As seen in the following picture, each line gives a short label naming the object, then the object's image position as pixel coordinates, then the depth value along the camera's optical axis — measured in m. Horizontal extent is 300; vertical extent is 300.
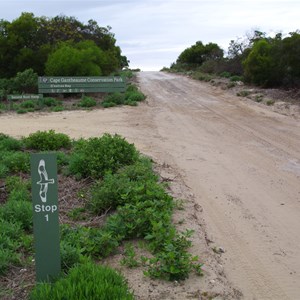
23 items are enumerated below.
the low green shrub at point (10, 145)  6.89
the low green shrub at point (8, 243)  3.25
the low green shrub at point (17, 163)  5.75
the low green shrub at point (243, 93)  15.95
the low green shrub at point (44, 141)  6.97
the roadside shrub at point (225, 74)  22.76
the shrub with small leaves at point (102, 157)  5.40
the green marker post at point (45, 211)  2.68
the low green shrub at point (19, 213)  3.98
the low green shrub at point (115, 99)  13.84
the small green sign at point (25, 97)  12.95
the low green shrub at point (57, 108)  12.83
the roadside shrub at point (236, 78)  20.39
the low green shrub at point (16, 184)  4.91
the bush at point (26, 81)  15.59
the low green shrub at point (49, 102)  13.79
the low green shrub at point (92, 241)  3.45
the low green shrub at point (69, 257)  3.17
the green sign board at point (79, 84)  14.16
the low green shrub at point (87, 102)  13.52
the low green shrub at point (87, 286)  2.48
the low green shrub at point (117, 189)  4.42
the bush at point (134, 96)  14.56
